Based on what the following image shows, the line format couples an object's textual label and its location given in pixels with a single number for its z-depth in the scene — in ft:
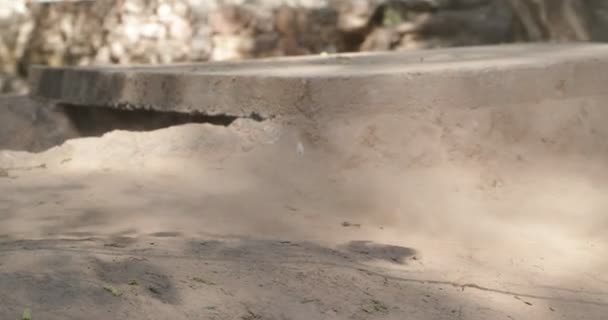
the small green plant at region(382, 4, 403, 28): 28.19
